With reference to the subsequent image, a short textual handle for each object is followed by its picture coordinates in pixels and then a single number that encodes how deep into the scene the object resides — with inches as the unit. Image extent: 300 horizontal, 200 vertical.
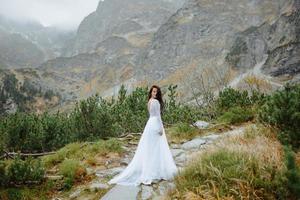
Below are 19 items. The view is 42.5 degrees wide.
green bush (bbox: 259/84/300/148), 310.0
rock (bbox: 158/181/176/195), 292.5
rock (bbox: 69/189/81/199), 314.7
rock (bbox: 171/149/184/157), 441.0
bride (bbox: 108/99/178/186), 331.3
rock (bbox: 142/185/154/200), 284.0
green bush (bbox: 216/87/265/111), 717.3
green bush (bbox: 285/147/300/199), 199.9
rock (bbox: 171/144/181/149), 486.9
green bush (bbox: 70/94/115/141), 617.3
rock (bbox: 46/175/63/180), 348.2
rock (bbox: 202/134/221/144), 483.1
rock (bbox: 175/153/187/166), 386.9
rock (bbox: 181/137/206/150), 473.7
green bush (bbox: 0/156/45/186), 317.1
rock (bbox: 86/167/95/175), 371.6
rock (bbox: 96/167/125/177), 369.2
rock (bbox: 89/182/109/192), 323.2
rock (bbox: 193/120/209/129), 619.6
